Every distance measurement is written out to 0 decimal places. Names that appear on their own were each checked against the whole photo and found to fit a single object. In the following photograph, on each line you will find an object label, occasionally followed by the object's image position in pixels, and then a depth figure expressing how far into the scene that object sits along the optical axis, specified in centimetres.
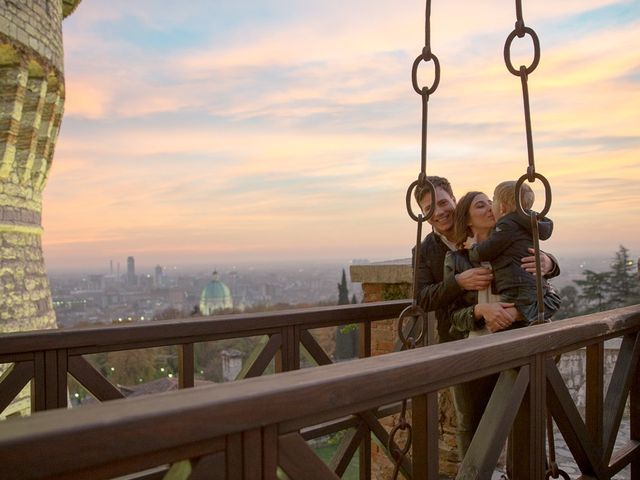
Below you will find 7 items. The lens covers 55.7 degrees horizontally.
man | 248
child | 244
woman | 265
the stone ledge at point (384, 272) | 434
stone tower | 791
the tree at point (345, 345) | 2769
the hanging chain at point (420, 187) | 215
